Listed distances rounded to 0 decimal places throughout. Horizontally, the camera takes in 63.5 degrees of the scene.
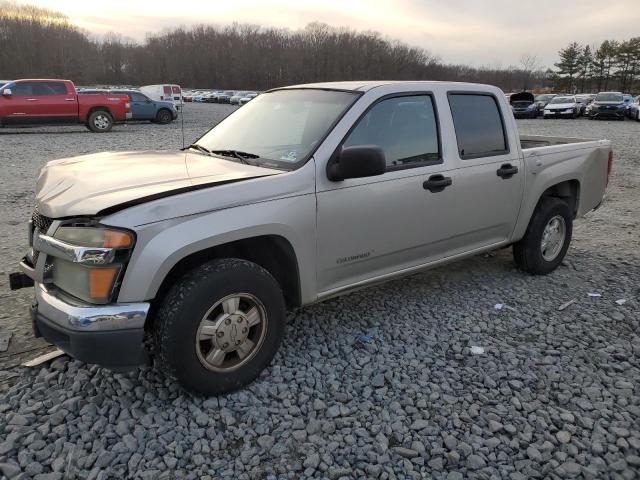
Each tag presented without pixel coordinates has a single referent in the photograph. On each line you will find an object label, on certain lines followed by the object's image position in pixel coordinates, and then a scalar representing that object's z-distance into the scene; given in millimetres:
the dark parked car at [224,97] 55969
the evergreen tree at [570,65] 79000
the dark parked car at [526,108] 31703
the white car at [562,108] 30797
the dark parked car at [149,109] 22328
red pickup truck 17391
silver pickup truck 2598
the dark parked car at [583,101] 33022
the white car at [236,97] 52594
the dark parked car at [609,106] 28922
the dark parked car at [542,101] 34072
